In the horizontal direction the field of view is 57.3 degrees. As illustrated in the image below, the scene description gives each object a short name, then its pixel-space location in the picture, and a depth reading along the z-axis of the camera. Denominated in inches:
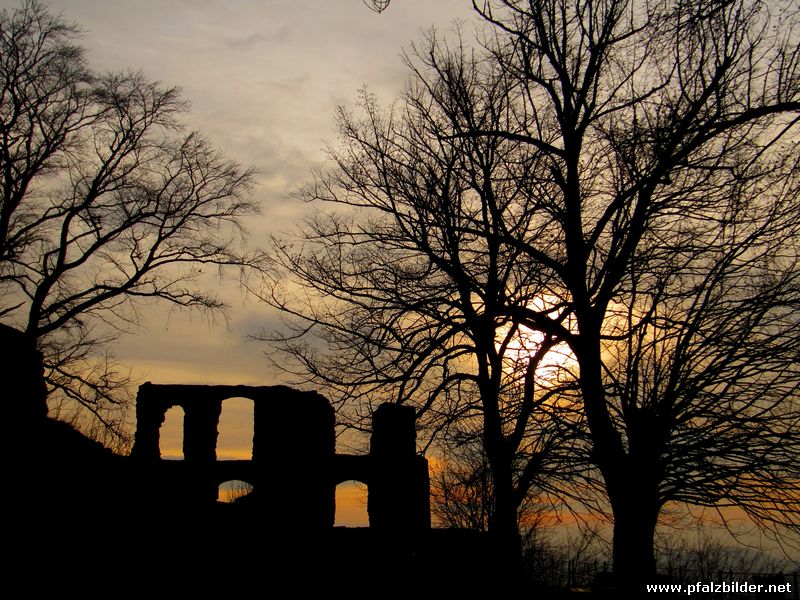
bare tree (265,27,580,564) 549.6
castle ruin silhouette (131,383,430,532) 667.4
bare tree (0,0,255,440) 717.3
